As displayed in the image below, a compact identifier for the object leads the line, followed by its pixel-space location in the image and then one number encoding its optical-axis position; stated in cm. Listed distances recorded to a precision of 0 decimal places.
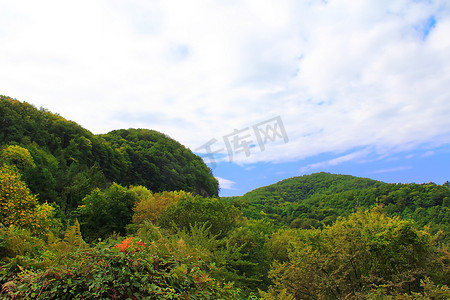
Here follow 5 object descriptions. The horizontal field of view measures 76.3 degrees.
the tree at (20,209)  1184
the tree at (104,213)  2145
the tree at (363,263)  927
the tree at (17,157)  2378
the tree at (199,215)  1642
